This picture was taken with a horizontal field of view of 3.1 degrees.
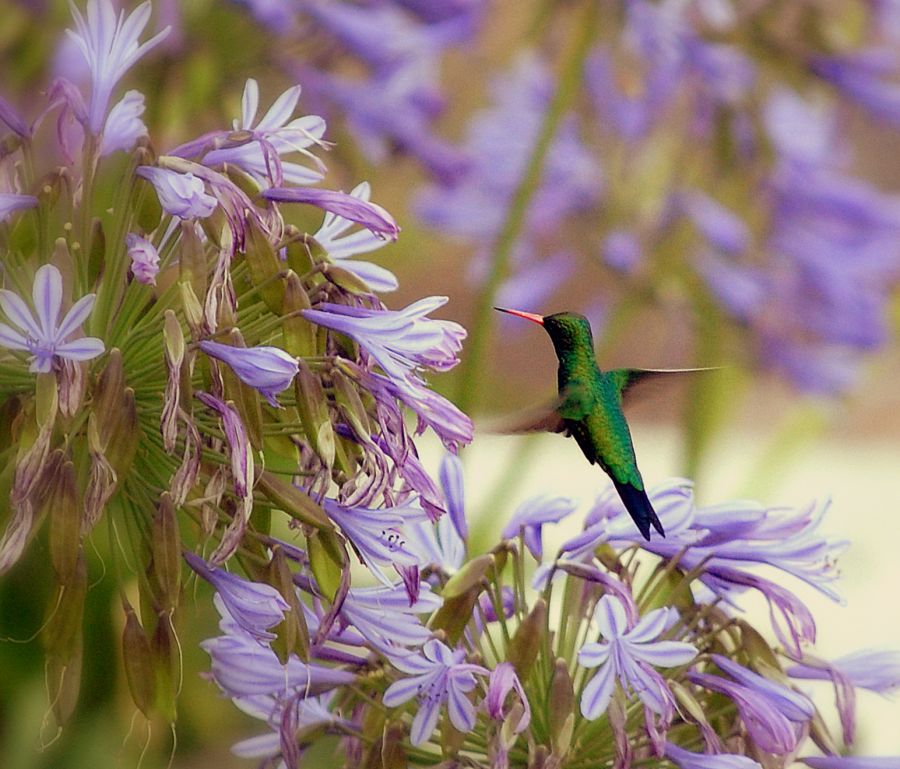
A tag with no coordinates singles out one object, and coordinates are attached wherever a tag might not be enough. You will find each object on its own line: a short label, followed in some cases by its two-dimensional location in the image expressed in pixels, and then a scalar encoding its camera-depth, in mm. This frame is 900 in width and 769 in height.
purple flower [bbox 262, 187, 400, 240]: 5304
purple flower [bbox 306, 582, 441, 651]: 5319
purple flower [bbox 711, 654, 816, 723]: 5324
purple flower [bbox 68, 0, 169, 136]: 5347
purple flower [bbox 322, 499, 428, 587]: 5311
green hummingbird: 5327
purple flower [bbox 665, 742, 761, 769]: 5315
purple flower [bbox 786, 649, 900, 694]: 5383
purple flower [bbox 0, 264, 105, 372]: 5282
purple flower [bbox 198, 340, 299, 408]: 5278
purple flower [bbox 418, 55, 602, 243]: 6891
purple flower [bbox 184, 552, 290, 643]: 5299
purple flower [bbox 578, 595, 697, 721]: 5309
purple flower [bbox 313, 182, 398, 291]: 5357
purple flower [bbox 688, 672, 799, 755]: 5320
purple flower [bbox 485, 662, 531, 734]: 5303
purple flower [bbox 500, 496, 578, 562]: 5365
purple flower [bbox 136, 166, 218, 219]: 5288
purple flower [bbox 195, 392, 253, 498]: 5267
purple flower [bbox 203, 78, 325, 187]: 5312
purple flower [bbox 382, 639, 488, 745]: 5309
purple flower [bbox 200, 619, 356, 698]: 5338
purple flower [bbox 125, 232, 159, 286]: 5290
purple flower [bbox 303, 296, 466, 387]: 5294
